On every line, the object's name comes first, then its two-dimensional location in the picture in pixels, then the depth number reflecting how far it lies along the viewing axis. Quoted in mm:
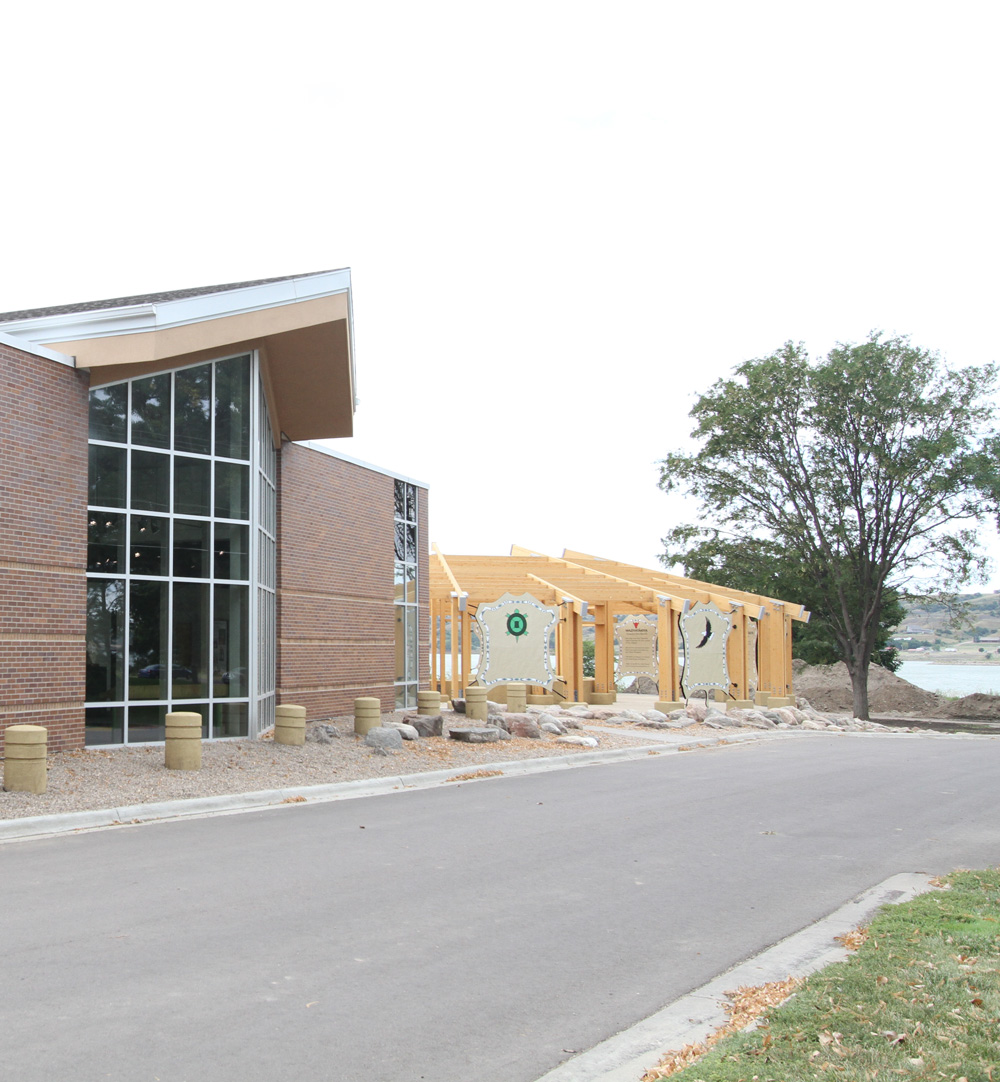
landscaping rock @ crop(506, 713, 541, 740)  19766
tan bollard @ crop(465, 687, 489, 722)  22688
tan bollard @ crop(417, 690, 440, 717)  21438
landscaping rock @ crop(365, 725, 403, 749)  16250
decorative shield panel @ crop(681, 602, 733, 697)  29312
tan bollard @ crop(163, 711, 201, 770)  13180
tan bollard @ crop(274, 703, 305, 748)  15992
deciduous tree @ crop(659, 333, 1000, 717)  36781
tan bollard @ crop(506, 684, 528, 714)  24891
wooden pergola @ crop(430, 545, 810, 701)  29594
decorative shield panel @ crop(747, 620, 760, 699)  30875
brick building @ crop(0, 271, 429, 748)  13406
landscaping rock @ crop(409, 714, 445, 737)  18375
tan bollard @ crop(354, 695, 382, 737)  18000
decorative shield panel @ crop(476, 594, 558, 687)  29328
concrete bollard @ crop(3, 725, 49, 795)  11289
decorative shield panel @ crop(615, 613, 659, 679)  34094
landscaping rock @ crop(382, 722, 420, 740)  17625
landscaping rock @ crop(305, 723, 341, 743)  16641
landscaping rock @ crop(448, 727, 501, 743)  18172
